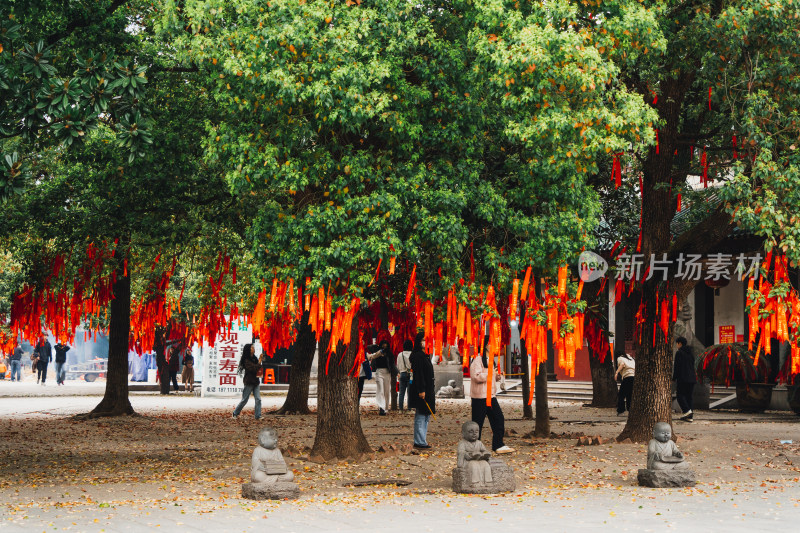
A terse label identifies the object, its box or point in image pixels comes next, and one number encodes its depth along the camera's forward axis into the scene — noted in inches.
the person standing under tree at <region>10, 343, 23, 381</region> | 1761.8
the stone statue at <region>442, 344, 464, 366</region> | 1314.0
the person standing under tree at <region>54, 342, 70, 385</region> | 1528.1
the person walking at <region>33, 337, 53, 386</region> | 1547.7
